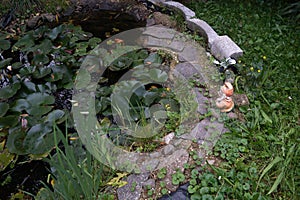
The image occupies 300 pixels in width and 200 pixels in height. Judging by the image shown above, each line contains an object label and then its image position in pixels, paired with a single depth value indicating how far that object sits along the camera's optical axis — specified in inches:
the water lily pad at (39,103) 87.8
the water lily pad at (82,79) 99.7
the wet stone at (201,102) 83.4
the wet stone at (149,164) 71.9
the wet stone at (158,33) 117.0
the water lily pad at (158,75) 95.0
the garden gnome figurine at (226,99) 78.9
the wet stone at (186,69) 96.3
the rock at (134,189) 67.2
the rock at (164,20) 125.8
